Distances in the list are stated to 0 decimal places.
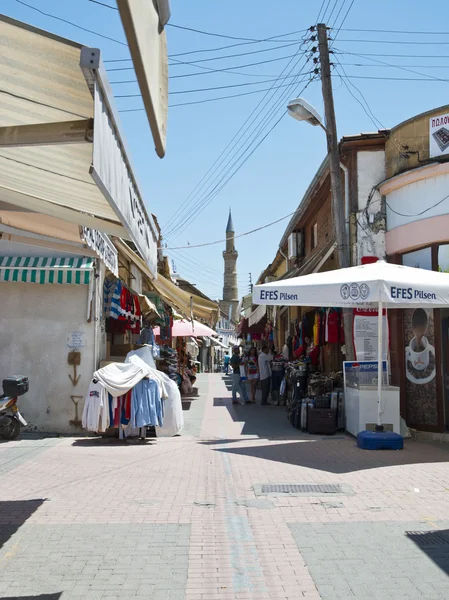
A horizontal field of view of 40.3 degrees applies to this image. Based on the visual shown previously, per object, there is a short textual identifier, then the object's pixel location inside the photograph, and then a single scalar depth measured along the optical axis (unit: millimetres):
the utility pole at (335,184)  11695
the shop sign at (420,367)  10680
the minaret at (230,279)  97300
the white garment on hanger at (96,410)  9516
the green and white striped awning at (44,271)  10039
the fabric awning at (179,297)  12482
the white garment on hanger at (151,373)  9846
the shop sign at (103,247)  8399
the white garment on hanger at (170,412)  10117
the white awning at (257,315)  19156
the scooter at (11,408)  9453
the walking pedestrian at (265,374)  16984
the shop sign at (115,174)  2984
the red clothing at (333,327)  12883
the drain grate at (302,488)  6720
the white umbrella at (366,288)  8711
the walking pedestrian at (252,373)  18156
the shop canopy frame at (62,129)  3055
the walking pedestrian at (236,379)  16578
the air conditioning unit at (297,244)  19797
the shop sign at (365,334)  11523
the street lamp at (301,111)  11541
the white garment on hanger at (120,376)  9539
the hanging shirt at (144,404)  9633
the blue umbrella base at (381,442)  9227
